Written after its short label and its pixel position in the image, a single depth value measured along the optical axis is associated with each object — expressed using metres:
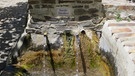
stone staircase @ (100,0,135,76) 1.30
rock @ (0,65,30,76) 1.55
